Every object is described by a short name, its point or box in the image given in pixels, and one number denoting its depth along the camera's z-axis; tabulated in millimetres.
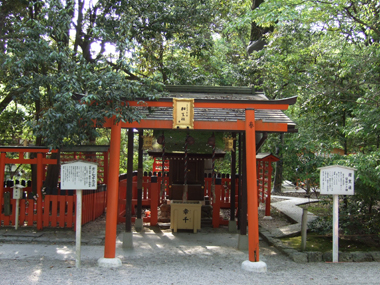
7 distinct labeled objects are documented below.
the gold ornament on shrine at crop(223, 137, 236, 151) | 8562
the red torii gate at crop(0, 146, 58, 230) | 9398
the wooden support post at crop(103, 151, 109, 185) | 12598
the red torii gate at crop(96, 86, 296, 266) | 6551
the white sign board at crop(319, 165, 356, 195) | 6839
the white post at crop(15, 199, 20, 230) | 9305
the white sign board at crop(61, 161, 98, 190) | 6323
